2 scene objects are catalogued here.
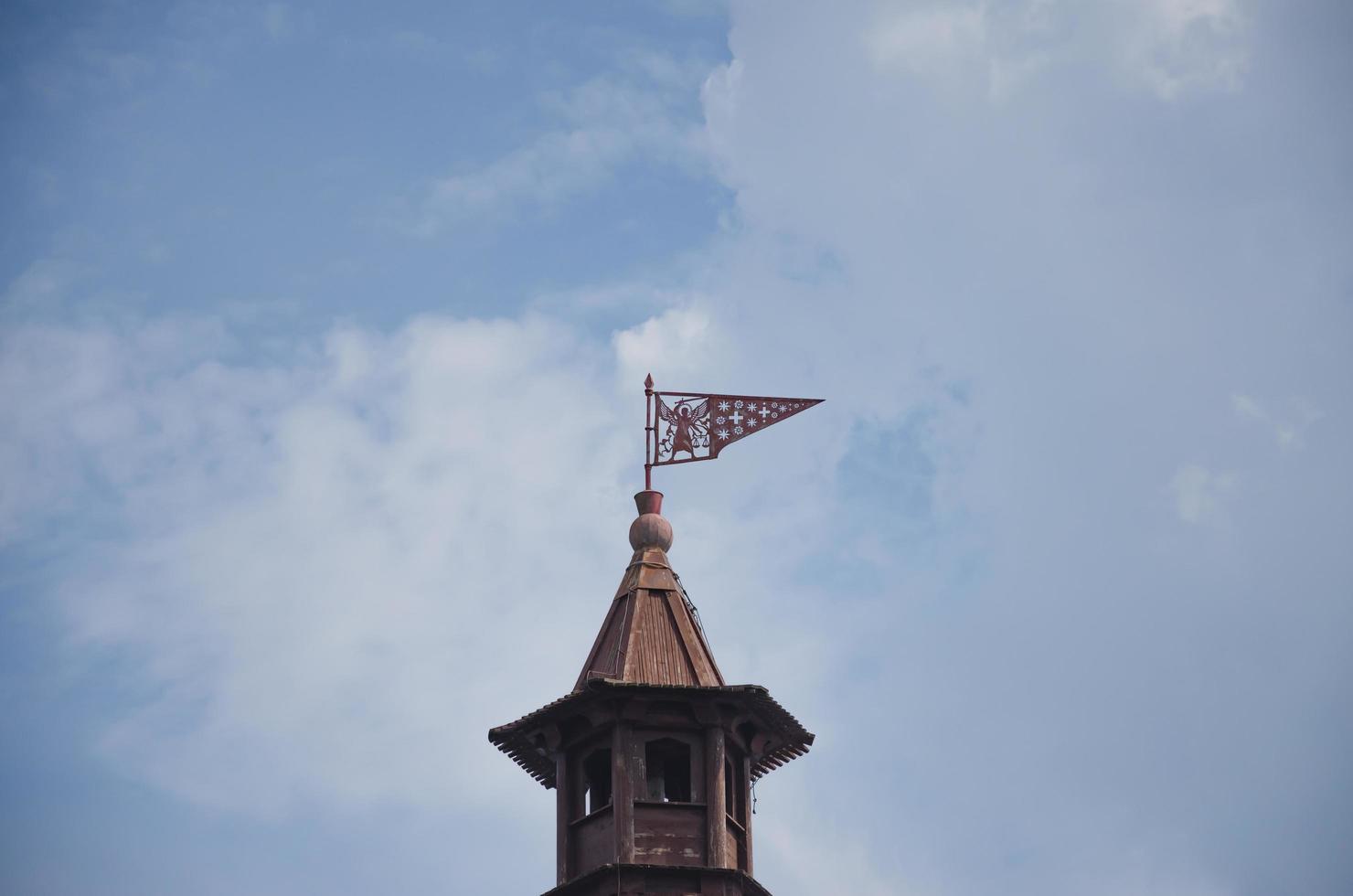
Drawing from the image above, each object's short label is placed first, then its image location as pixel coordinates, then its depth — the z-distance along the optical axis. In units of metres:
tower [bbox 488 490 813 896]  35.47
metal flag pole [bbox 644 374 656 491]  40.97
